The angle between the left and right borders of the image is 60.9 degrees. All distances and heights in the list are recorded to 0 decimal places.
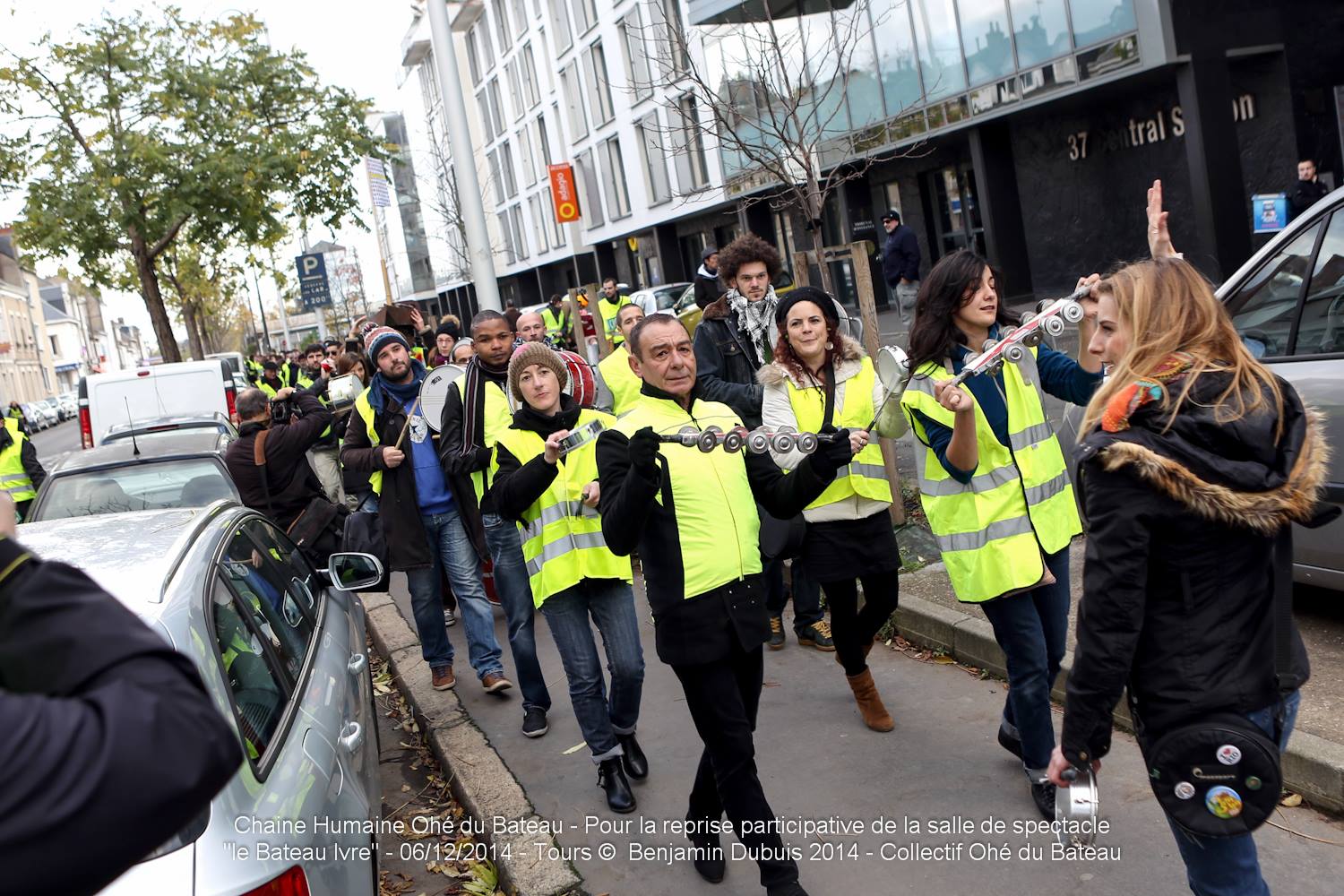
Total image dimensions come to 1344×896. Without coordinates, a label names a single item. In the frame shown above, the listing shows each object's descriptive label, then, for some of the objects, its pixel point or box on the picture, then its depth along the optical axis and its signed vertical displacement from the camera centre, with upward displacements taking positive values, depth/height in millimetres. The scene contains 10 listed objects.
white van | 13555 +462
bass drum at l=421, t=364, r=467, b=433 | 6209 -33
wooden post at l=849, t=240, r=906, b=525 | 7402 -48
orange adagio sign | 17172 +3753
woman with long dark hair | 3832 -669
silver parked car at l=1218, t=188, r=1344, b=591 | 4555 -354
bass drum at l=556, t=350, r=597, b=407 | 5223 -103
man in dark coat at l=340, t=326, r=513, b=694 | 6297 -664
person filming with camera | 7133 -312
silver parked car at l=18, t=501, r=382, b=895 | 2180 -746
